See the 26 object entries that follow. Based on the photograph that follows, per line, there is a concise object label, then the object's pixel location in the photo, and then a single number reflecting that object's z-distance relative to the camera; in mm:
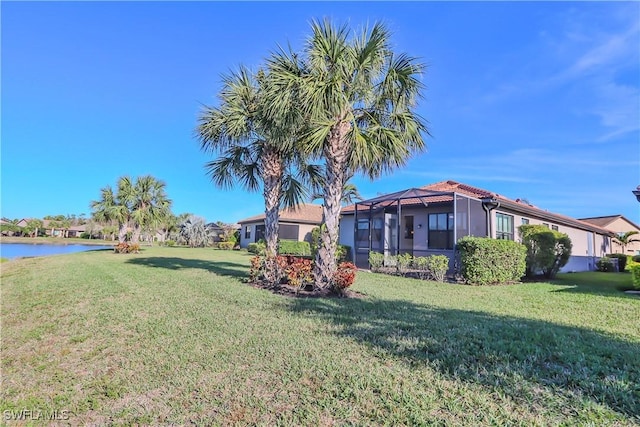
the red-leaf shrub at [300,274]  8805
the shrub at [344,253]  18325
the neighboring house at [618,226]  30453
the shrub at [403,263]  13930
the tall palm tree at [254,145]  9805
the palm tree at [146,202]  28391
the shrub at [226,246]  36375
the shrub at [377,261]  15127
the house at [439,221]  14734
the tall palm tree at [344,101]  8023
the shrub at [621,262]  20594
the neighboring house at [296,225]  30923
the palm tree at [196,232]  40656
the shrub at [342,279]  8141
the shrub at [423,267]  12789
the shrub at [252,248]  27106
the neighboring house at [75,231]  74562
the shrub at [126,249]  24750
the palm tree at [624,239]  29789
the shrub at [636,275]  9495
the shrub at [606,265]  20188
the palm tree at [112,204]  27925
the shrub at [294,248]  27205
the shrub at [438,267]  12195
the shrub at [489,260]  11469
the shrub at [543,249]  13148
